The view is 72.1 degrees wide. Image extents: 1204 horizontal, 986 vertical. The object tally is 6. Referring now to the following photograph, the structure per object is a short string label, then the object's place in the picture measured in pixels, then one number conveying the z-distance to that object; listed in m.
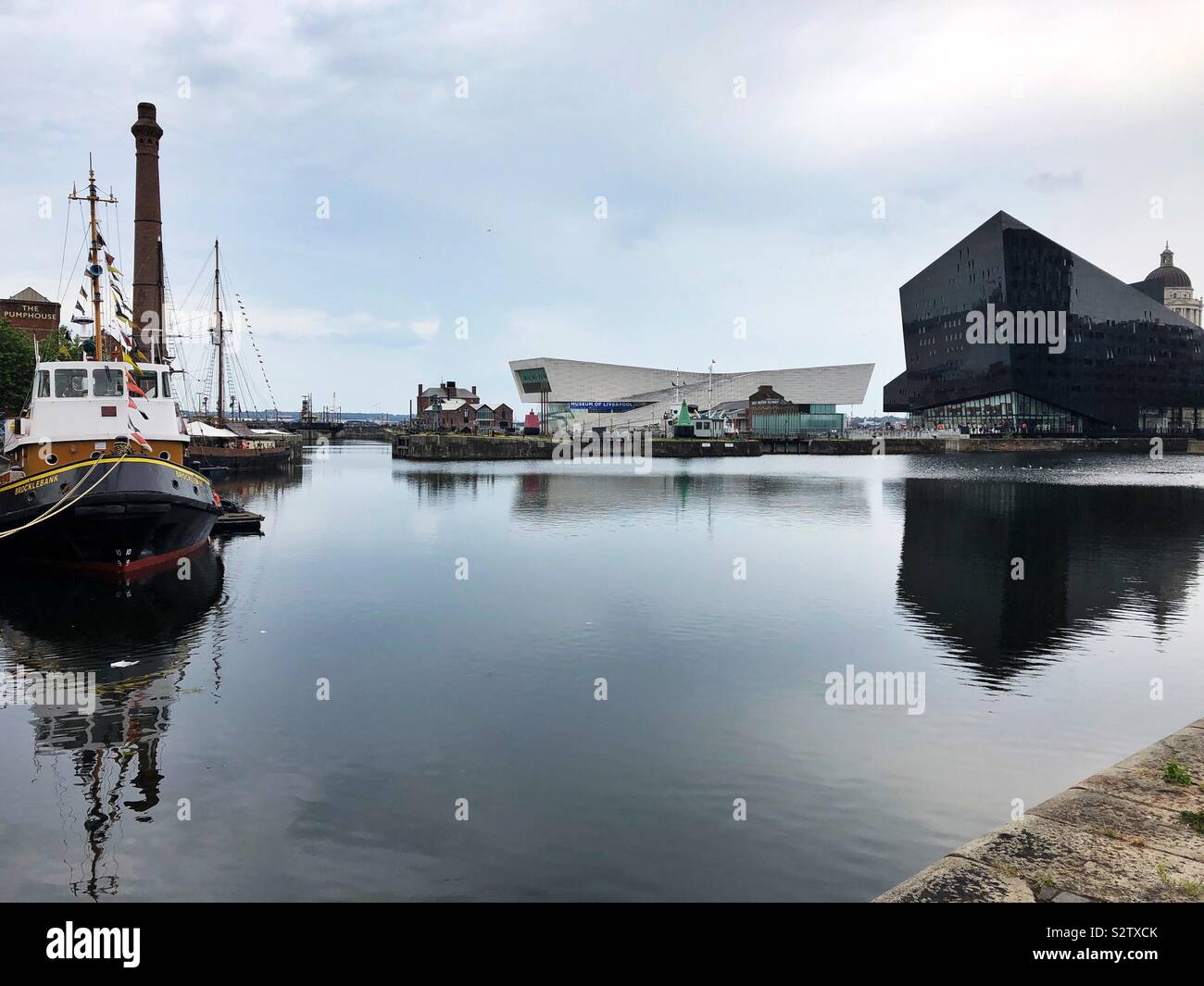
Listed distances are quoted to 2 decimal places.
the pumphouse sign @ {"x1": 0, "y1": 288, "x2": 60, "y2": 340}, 119.69
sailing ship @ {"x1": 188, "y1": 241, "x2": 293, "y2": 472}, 88.29
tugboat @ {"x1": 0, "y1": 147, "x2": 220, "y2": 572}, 29.22
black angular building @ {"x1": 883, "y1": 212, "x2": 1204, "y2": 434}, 168.62
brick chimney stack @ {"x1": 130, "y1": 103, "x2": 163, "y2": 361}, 74.81
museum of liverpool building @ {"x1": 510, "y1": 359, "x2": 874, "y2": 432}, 194.62
